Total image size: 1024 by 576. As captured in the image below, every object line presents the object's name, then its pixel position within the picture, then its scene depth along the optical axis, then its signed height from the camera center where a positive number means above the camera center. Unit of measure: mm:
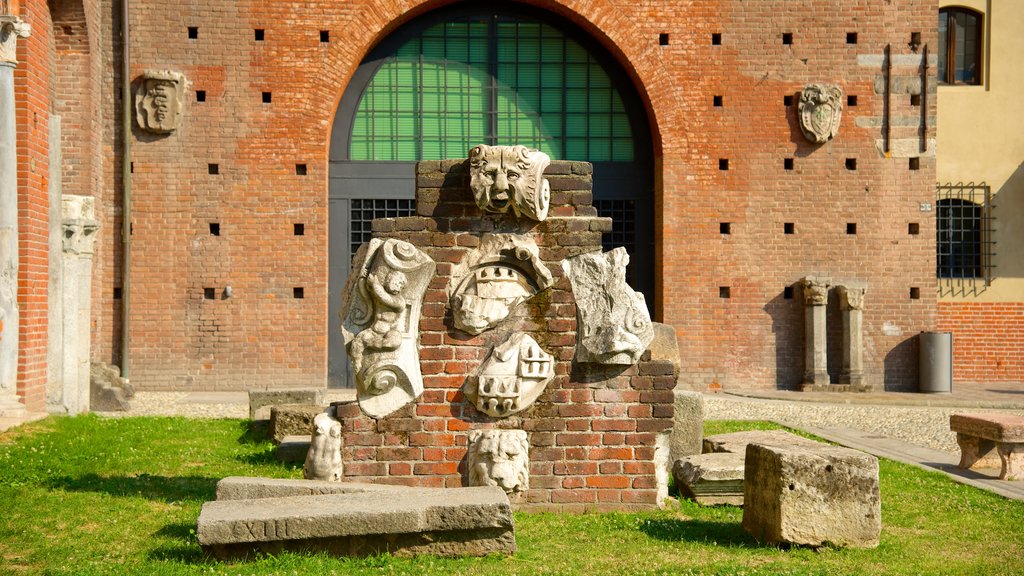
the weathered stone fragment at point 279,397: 11883 -1235
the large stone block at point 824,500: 5375 -1076
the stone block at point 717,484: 6812 -1258
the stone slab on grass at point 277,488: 5590 -1068
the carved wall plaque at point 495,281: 6426 +46
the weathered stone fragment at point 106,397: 13305 -1383
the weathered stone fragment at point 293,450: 8469 -1313
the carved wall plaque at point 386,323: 6293 -211
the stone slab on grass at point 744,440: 7641 -1154
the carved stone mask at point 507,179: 6359 +660
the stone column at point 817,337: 16297 -737
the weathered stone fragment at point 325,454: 6191 -976
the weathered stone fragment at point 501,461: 6184 -1018
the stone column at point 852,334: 16359 -692
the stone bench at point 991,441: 8398 -1237
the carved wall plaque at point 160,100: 15797 +2802
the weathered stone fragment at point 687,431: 8523 -1148
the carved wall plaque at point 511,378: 6297 -539
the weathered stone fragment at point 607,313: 6398 -148
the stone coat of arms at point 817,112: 16531 +2778
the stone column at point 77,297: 11836 -113
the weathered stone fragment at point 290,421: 9695 -1233
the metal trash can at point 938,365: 16375 -1170
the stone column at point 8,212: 10320 +733
